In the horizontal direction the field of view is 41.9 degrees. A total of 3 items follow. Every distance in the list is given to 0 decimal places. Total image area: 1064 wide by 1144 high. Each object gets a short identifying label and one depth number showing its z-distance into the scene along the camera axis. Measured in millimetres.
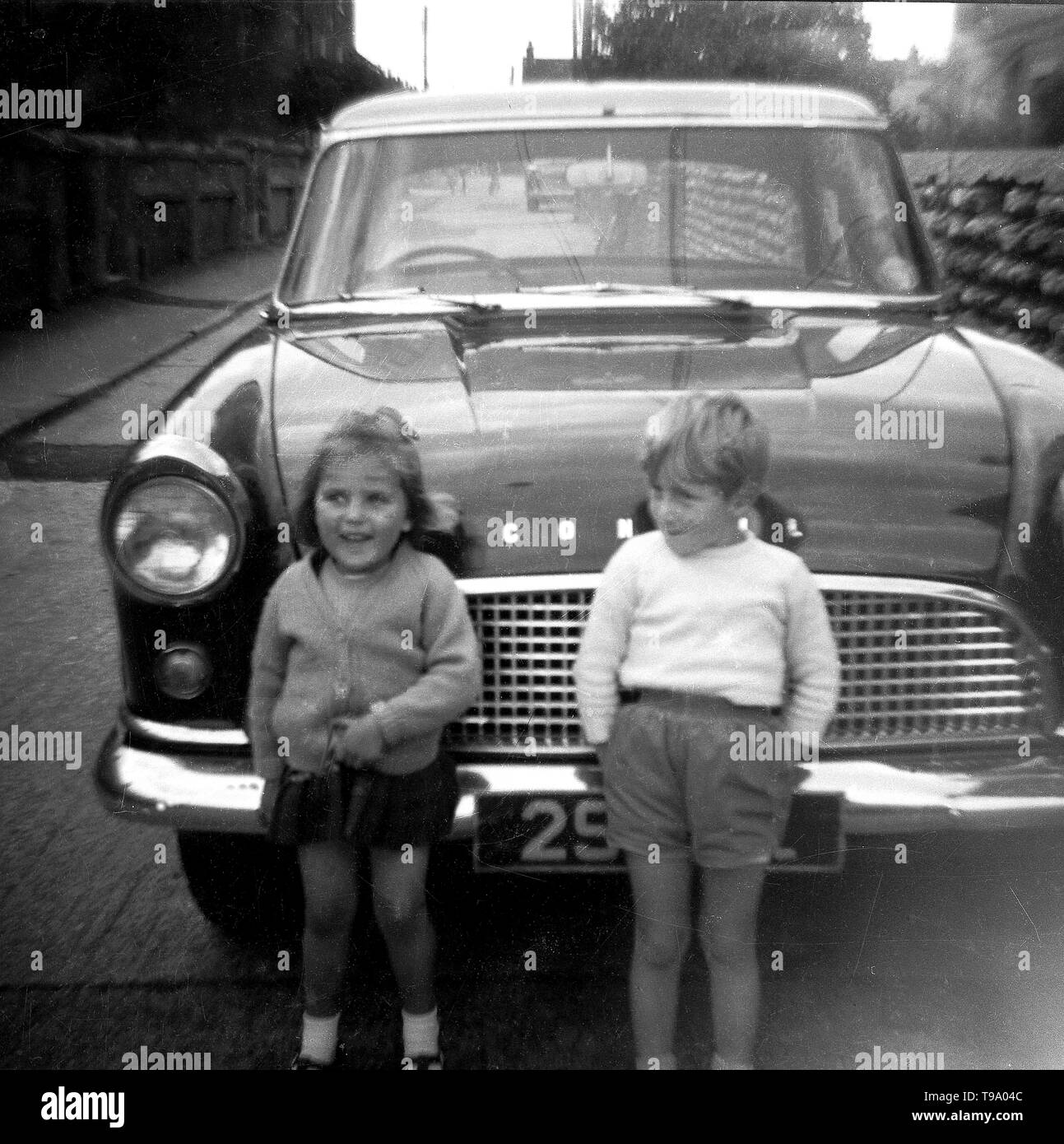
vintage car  1923
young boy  1839
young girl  1882
